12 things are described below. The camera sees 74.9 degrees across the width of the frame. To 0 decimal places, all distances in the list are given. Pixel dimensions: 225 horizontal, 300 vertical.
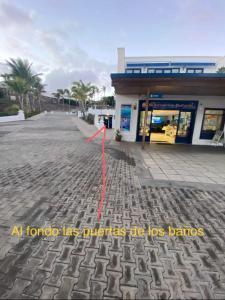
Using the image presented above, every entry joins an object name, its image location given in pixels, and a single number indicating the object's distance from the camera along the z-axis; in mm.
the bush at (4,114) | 21605
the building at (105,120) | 17016
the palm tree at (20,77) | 24375
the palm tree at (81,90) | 29352
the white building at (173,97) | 7052
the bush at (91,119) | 23442
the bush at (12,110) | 23903
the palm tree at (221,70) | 11492
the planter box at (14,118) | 21653
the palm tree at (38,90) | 45625
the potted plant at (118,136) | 10578
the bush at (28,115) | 27984
